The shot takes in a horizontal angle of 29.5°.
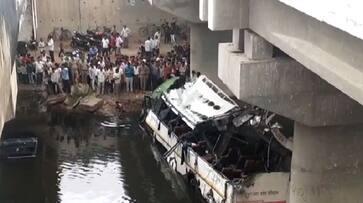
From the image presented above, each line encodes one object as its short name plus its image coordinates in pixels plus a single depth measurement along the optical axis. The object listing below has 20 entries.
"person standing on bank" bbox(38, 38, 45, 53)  32.59
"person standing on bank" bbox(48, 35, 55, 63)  31.64
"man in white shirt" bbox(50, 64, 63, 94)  27.59
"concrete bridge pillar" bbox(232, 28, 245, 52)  14.03
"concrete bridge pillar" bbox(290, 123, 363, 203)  15.07
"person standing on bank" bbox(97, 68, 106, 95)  27.59
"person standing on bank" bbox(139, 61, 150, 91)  28.12
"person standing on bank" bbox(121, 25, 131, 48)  34.66
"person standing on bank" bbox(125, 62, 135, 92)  27.91
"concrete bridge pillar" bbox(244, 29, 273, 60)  13.24
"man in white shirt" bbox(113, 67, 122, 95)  27.98
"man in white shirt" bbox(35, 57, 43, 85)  28.64
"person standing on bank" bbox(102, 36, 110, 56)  32.63
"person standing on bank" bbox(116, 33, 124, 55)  33.22
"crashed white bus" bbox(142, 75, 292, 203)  16.81
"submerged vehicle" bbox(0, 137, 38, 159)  21.61
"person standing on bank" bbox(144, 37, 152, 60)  32.24
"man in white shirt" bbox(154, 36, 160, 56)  32.53
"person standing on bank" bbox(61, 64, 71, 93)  27.55
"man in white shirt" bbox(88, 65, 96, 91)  27.72
